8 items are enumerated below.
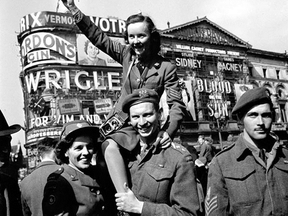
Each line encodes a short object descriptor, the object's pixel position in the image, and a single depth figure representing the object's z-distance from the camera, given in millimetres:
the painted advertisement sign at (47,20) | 34938
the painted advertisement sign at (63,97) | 33406
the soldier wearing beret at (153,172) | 2701
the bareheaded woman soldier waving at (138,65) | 3428
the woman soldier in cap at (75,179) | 3064
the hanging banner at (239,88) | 43594
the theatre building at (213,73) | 41000
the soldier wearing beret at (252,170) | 2973
